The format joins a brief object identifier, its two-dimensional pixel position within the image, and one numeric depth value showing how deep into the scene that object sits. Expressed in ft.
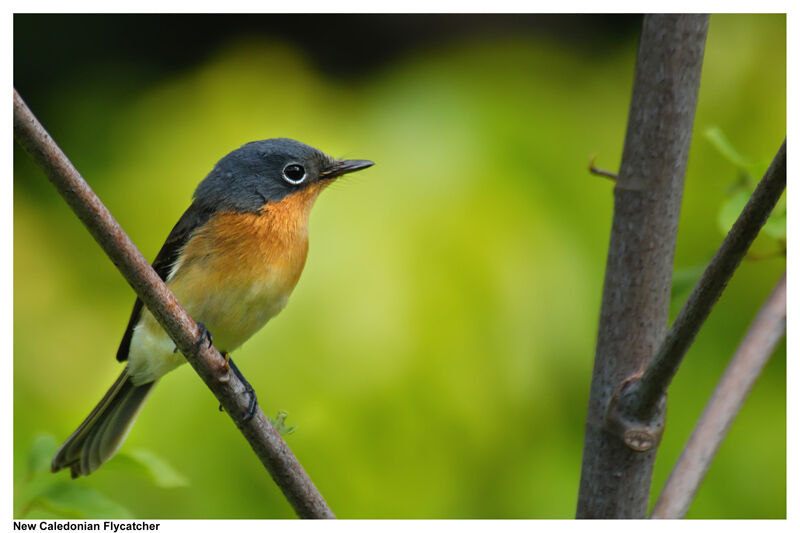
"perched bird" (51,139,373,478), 10.54
